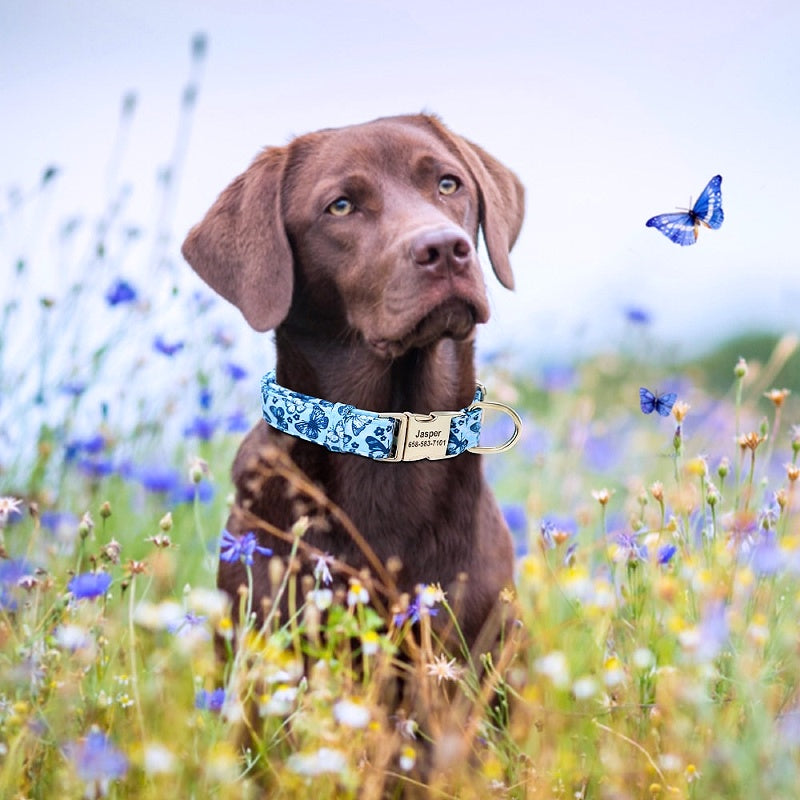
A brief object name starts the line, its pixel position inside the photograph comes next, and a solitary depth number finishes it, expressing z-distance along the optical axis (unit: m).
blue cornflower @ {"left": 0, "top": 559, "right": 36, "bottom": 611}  3.08
